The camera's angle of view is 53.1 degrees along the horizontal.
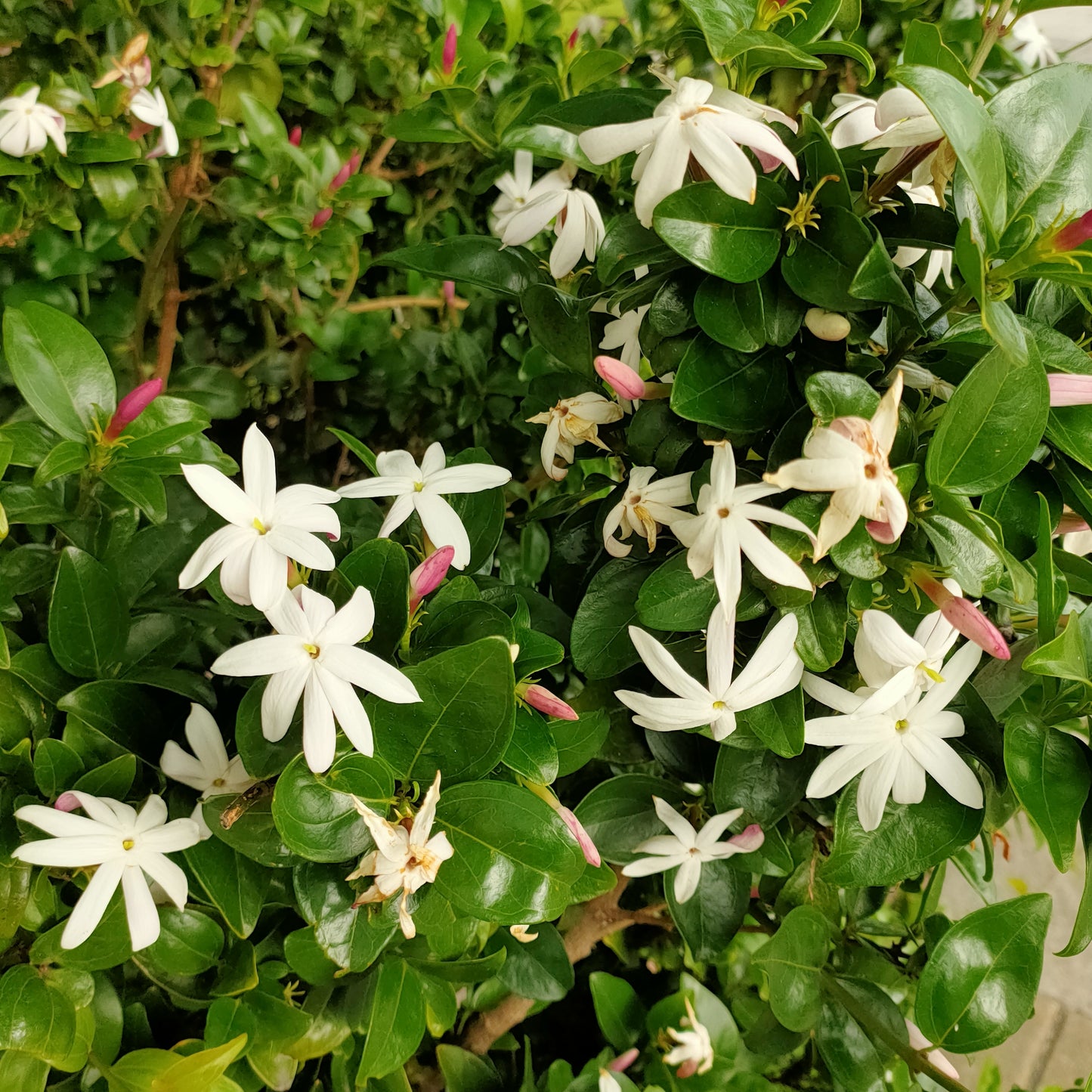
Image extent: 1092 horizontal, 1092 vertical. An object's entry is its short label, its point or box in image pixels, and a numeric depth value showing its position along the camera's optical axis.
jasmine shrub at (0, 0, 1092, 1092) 0.19
